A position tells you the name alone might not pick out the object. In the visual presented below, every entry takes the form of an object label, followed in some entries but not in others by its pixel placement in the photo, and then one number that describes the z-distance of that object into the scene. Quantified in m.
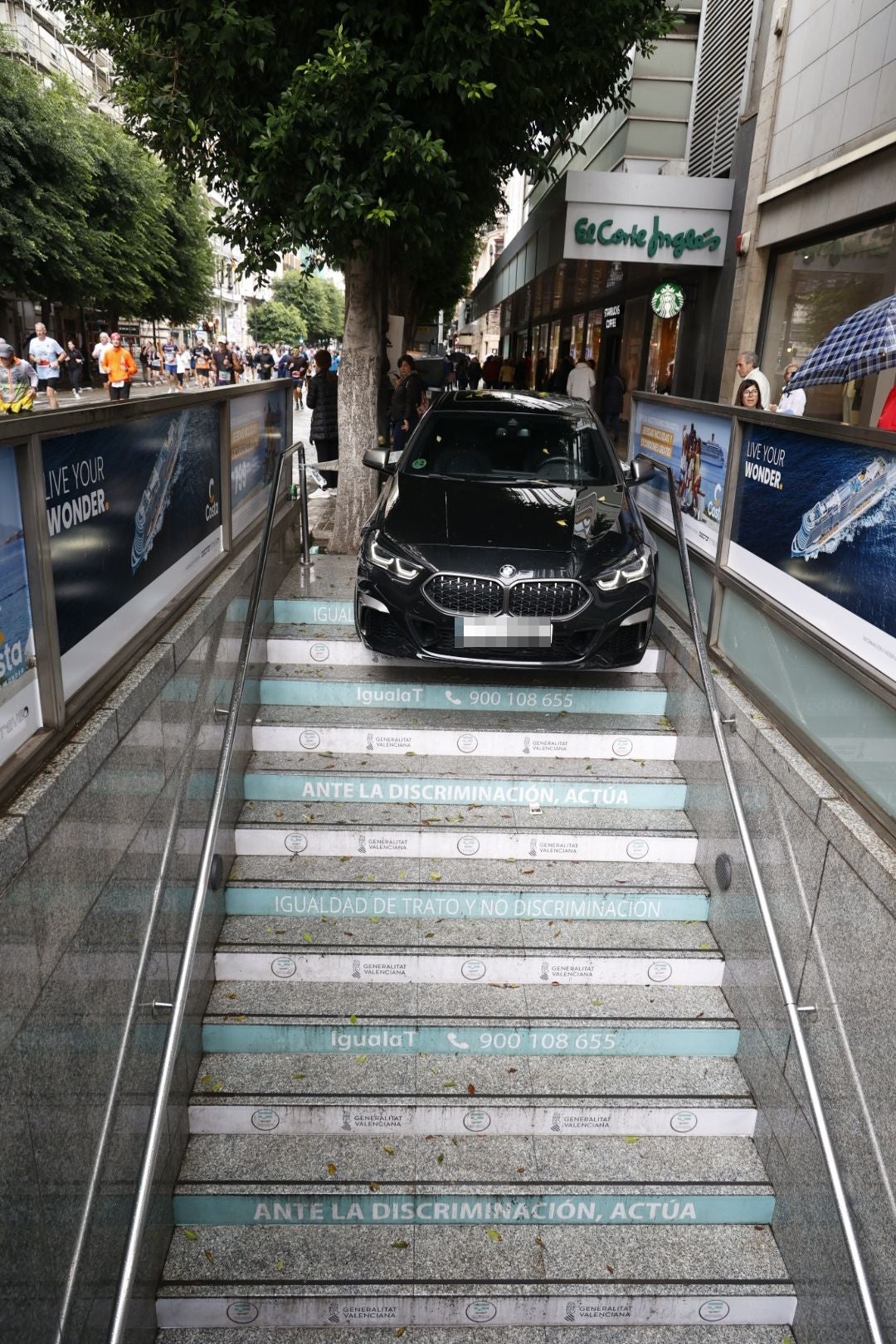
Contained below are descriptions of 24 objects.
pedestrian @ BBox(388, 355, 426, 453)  12.72
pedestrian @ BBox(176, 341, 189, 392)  46.00
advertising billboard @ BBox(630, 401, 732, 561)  5.80
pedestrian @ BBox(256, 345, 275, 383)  47.75
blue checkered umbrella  4.87
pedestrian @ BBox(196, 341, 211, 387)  44.73
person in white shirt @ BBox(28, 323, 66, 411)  24.69
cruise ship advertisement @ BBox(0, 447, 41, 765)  2.95
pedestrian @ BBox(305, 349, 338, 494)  12.71
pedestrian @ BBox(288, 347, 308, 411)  44.98
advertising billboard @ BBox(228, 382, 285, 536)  6.98
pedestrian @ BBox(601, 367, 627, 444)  17.58
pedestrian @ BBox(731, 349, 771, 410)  9.44
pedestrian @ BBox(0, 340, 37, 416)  17.28
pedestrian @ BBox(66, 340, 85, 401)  34.28
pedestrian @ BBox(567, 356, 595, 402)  17.61
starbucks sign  14.92
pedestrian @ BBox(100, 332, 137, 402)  24.41
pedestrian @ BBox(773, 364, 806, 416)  10.30
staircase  3.75
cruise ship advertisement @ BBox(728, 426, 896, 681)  3.70
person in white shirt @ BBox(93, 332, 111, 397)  27.01
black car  5.35
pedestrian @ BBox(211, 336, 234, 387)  39.56
